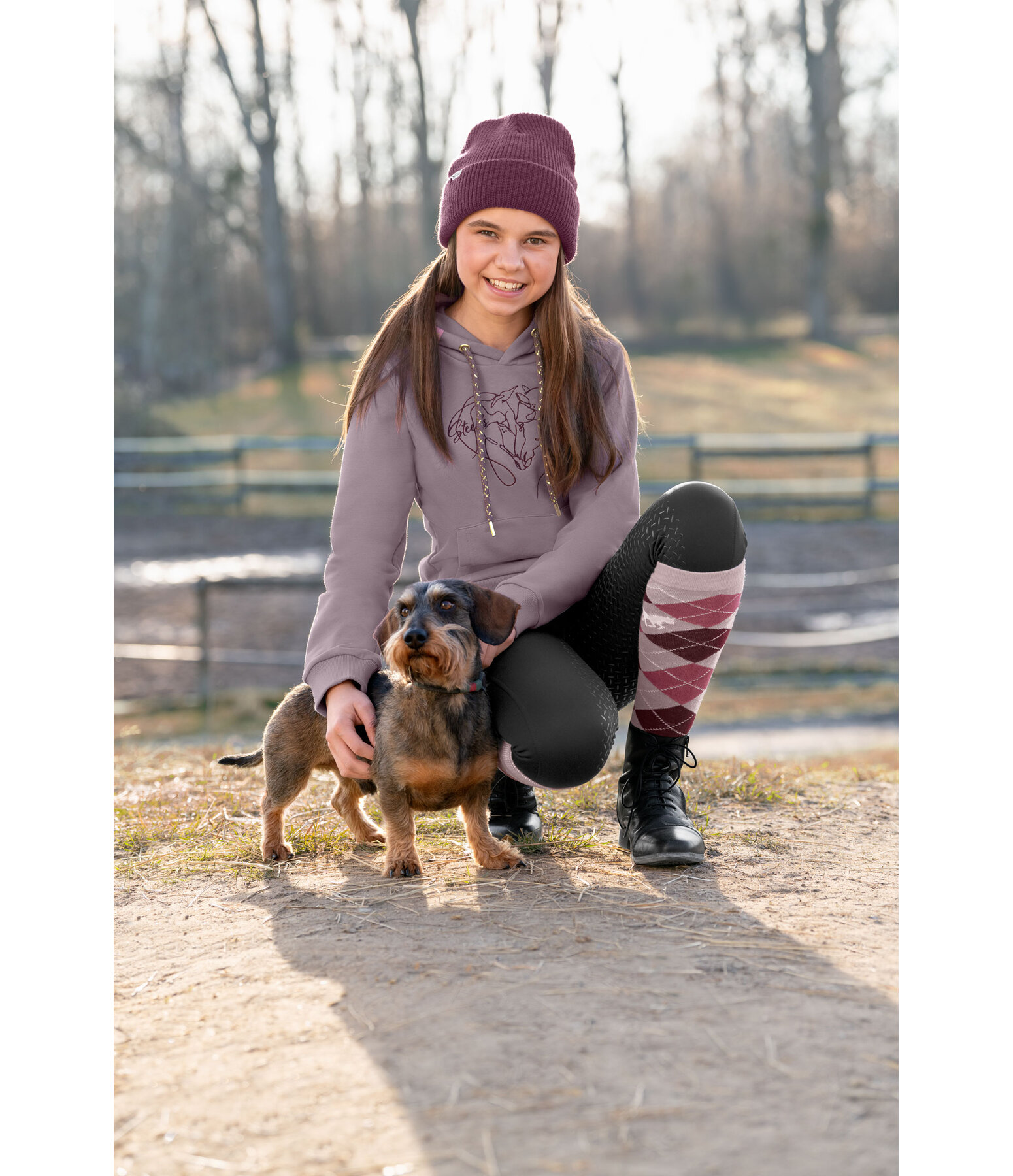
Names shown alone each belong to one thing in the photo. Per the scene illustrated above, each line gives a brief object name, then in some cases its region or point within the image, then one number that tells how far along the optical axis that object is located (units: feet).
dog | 8.59
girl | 8.84
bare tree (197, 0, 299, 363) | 66.28
